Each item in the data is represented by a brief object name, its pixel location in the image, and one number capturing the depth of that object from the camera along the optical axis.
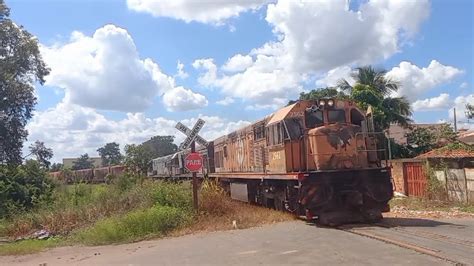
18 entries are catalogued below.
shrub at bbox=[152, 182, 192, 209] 15.92
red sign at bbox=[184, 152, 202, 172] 15.38
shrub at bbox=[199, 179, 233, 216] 15.91
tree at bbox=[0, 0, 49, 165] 32.97
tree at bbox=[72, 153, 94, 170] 115.36
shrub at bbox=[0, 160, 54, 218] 27.50
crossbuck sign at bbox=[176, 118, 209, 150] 15.57
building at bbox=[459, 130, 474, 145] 43.22
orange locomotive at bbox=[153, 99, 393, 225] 14.44
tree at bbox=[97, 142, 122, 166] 122.00
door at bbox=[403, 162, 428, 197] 24.50
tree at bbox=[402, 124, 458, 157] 36.53
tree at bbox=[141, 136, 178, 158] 100.62
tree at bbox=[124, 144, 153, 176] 45.19
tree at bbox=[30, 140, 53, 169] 37.96
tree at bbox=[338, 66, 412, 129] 34.25
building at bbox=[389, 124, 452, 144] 39.30
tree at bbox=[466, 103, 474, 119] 35.84
